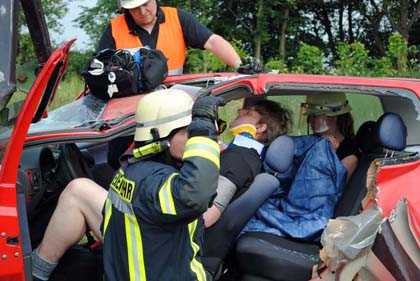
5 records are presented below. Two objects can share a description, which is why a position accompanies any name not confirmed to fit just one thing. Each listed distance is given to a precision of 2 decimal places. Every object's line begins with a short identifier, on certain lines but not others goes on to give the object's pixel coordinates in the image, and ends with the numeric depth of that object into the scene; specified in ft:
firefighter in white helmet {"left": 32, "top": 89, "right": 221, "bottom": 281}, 8.74
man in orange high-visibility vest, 14.98
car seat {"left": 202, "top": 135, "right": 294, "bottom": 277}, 11.64
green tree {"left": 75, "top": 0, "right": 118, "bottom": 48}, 70.08
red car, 9.44
